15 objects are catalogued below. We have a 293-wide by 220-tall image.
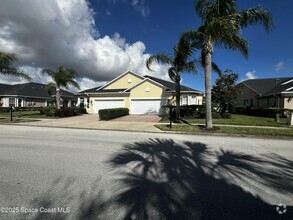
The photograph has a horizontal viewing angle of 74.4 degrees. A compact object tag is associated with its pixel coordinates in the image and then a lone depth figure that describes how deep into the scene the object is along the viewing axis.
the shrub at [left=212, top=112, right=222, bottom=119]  19.75
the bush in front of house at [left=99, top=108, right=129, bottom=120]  18.84
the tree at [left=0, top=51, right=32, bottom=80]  17.61
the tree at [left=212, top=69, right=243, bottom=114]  20.75
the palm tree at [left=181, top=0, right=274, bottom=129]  9.98
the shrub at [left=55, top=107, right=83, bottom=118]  22.25
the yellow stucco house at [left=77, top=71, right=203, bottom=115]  25.34
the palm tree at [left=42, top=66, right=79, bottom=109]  23.56
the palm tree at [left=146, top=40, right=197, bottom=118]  16.31
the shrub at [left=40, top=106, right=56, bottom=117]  22.38
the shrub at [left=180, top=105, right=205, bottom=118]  20.30
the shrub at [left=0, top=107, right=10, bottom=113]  30.27
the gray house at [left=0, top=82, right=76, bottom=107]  33.92
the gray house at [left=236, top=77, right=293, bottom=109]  23.28
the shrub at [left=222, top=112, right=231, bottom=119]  19.88
